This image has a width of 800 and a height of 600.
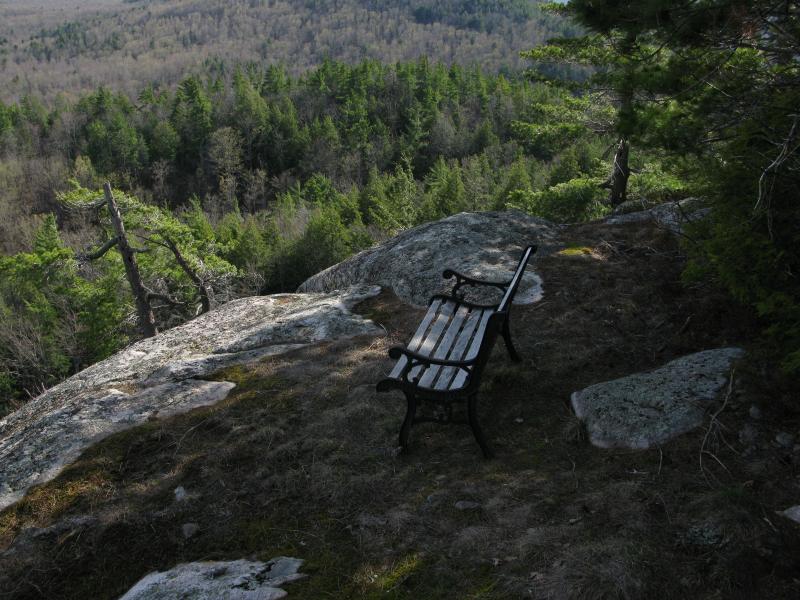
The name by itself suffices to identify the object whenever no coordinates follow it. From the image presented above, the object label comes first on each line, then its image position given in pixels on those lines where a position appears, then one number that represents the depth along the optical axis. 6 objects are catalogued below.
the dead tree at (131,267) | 13.44
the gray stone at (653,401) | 3.50
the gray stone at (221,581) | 2.76
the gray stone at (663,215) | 6.59
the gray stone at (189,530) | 3.36
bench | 3.60
